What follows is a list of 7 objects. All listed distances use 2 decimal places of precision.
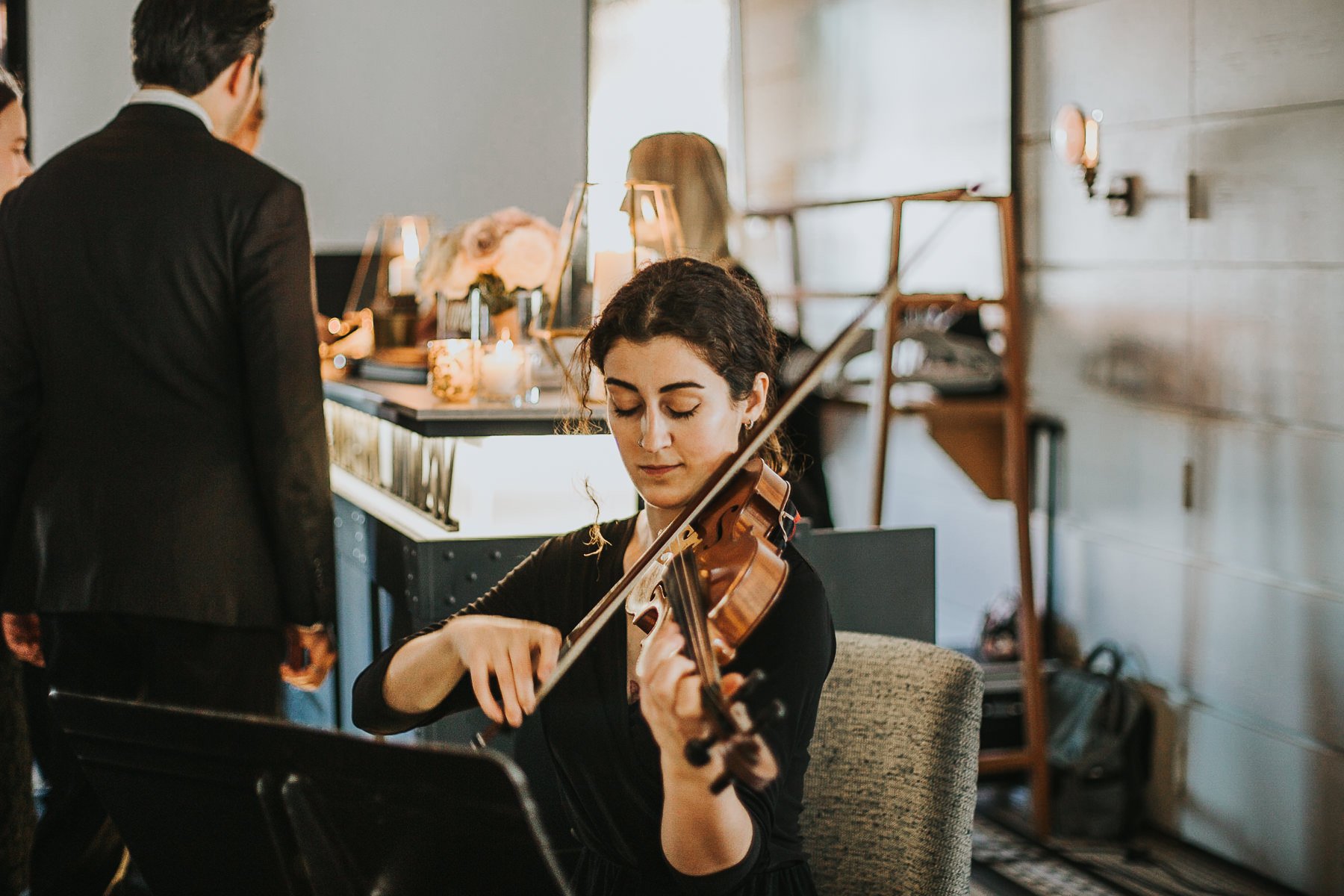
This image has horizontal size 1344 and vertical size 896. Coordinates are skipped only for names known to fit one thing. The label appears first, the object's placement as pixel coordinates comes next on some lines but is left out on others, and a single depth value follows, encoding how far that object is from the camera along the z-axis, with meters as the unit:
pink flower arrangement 2.33
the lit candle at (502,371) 2.15
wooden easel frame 2.93
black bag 2.98
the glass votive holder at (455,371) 2.14
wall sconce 3.01
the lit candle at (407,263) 3.15
